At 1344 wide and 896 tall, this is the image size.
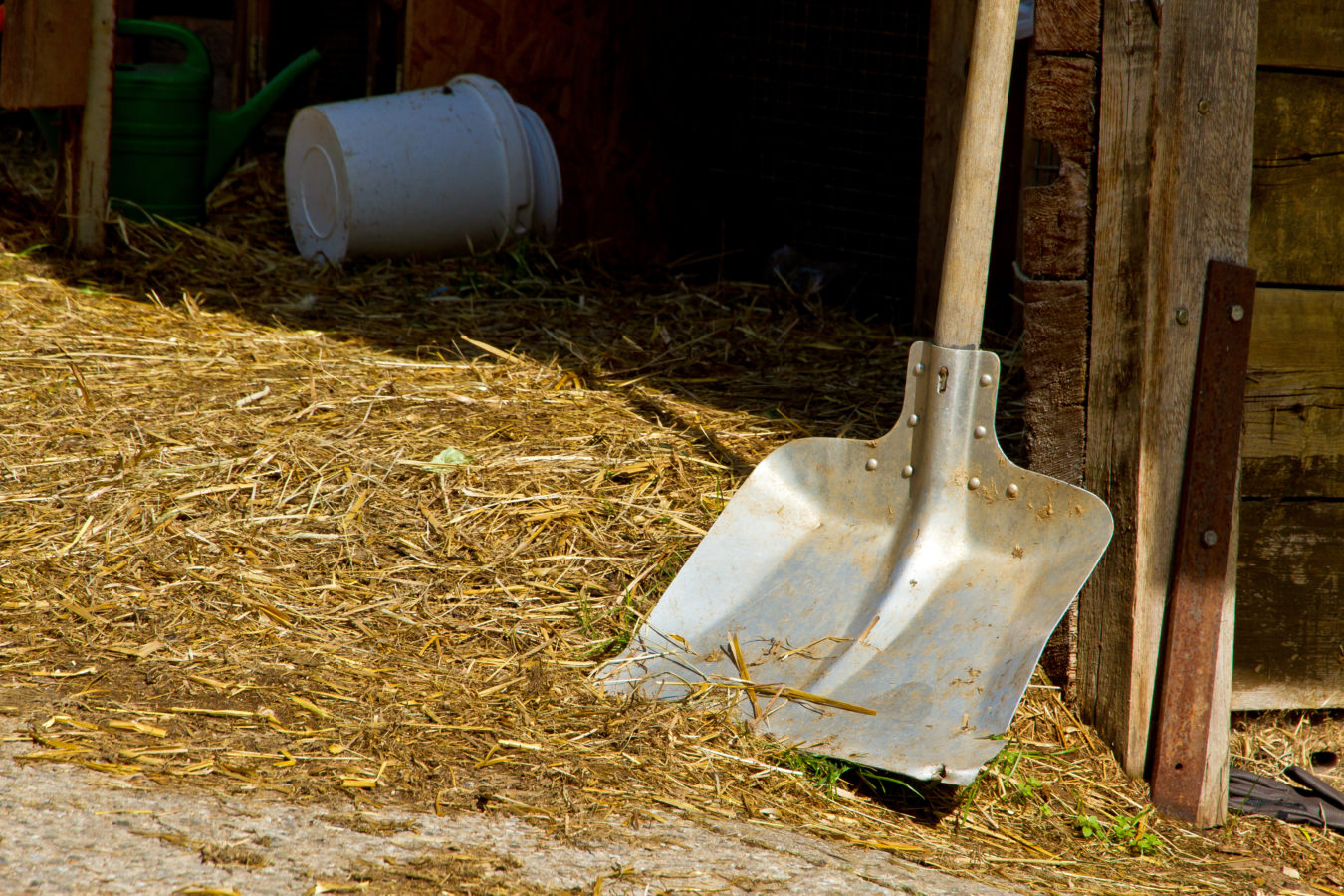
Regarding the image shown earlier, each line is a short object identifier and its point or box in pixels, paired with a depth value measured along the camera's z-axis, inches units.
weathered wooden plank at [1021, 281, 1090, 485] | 158.1
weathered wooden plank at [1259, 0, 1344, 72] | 161.6
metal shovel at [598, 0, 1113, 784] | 140.2
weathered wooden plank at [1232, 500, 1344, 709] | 178.5
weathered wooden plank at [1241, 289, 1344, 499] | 170.1
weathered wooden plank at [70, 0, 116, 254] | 307.4
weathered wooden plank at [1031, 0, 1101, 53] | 153.2
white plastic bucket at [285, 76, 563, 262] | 326.6
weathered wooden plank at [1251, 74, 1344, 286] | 164.9
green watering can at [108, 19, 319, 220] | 335.9
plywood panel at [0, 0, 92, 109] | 297.4
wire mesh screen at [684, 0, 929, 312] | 341.1
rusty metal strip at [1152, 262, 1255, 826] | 155.3
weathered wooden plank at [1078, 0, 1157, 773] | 152.7
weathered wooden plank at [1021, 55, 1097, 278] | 154.9
